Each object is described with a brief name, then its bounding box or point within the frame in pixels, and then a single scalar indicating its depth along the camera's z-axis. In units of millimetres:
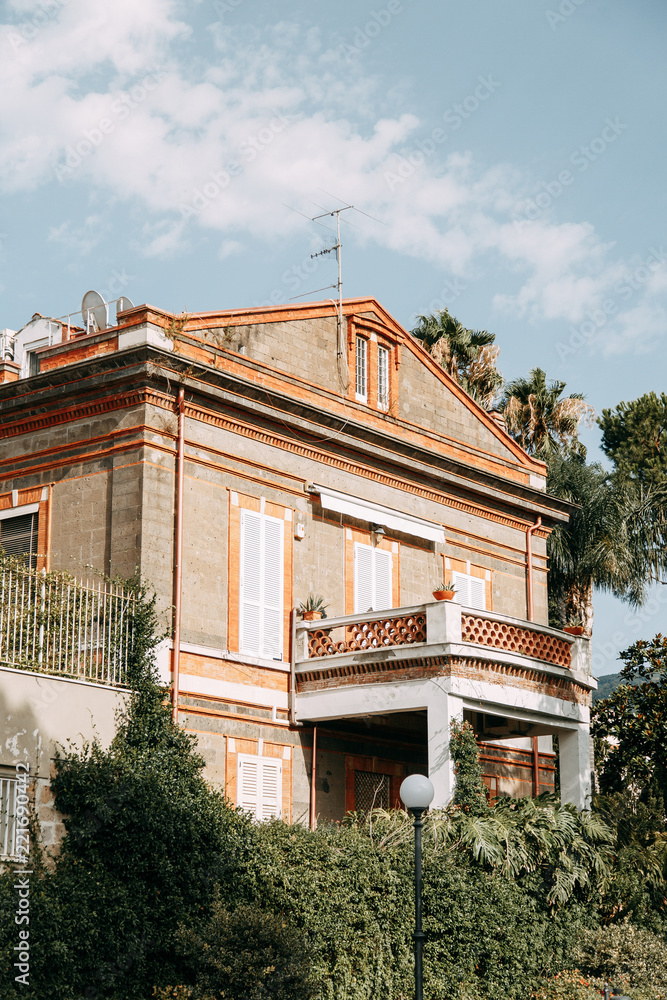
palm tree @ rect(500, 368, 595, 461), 36344
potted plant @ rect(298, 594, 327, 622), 20750
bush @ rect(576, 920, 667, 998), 17438
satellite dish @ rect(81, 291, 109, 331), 21250
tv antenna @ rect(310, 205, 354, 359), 23250
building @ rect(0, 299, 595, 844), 19031
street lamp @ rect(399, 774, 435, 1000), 14164
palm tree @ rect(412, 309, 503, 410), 36000
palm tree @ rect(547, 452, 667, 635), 31797
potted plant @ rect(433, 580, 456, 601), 19047
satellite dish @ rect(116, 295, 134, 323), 21016
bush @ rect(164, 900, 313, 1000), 13242
